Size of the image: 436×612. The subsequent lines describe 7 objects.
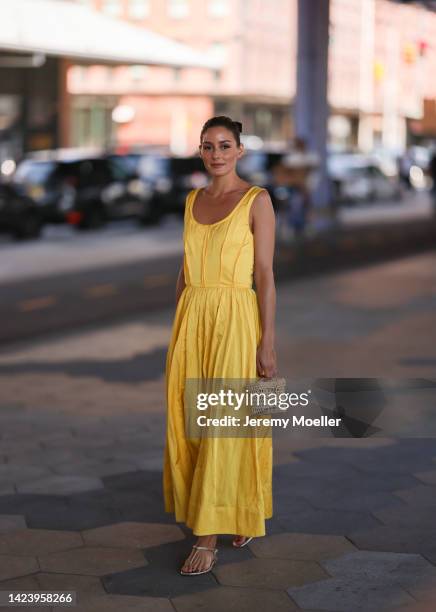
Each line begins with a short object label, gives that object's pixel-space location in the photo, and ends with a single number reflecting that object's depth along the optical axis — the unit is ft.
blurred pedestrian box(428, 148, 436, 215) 98.36
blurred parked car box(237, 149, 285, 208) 103.14
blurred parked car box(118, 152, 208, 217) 97.66
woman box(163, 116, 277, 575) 16.14
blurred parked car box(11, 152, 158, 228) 85.92
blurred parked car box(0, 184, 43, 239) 77.61
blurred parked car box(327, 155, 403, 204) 129.80
